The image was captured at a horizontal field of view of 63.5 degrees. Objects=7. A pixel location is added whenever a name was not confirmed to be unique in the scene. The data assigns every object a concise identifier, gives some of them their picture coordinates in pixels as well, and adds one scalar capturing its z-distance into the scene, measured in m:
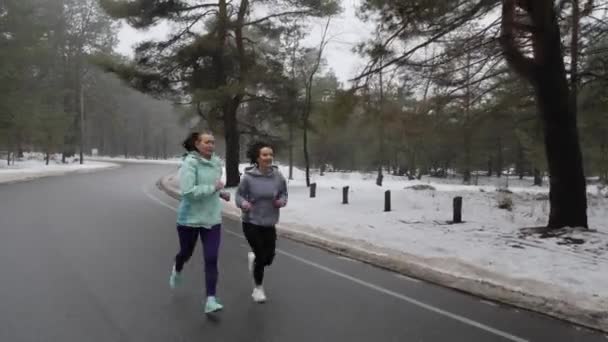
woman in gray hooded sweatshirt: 5.30
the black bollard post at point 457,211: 11.01
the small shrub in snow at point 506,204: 13.07
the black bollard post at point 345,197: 15.05
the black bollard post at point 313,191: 17.51
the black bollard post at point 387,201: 13.28
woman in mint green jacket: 4.91
